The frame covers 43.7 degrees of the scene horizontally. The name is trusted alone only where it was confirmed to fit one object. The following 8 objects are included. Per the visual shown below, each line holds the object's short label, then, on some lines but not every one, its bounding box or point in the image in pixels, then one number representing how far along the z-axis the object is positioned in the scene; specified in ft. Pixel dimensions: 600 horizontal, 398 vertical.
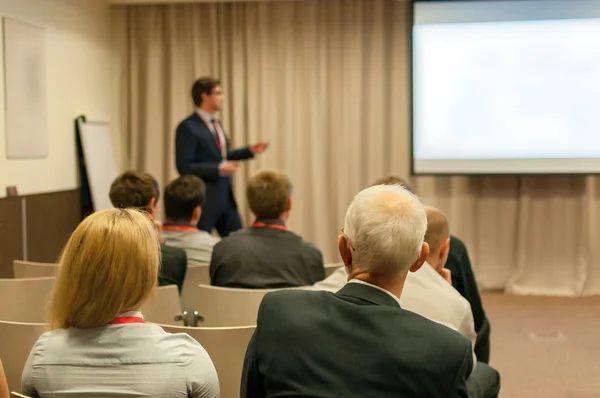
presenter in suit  17.17
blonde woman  5.07
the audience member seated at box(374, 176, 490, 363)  9.71
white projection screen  19.42
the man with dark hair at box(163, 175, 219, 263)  11.75
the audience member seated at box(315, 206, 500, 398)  6.69
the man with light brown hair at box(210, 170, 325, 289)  10.00
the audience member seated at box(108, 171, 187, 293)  10.30
